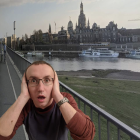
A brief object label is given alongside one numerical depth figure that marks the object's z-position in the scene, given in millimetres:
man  655
